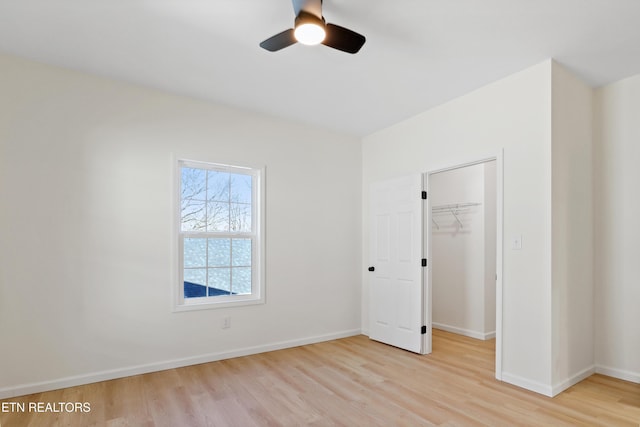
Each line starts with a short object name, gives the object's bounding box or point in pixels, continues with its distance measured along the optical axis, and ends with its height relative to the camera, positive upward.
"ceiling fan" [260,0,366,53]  2.12 +1.13
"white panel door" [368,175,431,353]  4.13 -0.60
